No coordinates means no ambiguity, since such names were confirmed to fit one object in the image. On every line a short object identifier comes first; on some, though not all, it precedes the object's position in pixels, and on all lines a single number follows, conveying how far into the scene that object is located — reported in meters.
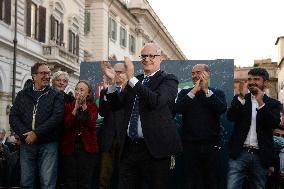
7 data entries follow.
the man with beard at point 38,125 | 6.43
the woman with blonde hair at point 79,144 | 6.80
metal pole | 21.08
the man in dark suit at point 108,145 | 7.16
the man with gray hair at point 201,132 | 6.42
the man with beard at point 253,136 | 6.07
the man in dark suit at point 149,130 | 4.83
